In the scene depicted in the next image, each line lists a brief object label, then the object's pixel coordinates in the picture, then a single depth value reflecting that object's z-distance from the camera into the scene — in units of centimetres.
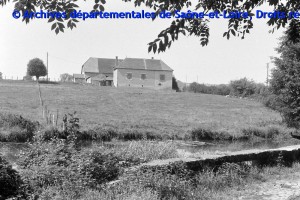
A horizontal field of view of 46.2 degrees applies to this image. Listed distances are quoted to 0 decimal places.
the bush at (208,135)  2658
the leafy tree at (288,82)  2858
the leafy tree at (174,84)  7180
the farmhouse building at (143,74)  6762
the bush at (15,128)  2031
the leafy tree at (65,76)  12962
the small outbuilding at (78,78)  8294
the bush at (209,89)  6666
